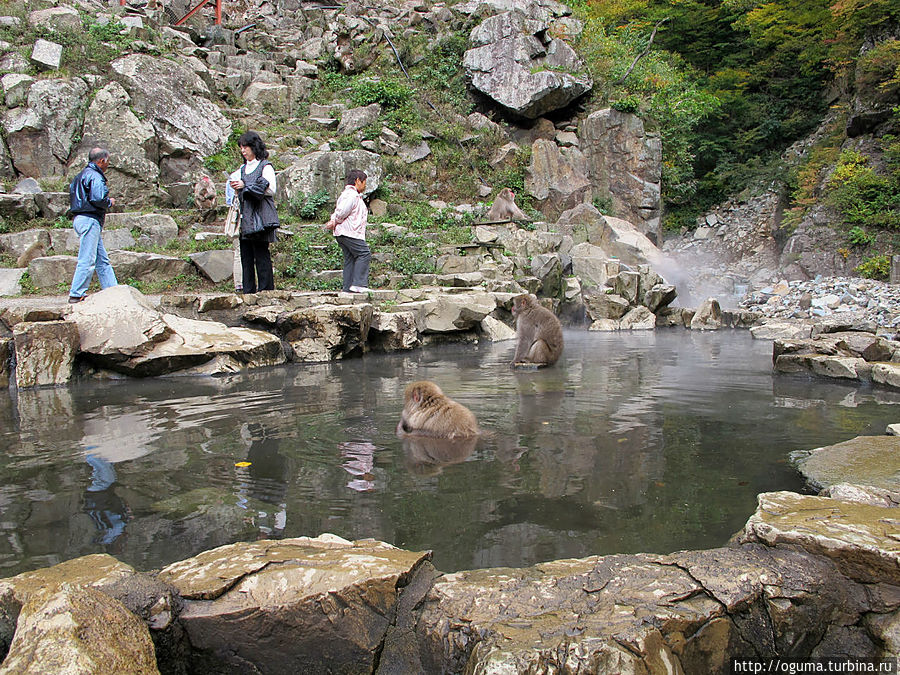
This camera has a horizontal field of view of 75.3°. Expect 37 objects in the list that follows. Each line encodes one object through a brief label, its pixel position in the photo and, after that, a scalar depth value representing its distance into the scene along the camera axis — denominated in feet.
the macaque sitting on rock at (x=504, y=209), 51.28
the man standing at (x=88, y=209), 24.31
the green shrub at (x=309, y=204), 46.04
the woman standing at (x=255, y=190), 27.58
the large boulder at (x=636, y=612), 5.44
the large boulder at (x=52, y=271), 31.01
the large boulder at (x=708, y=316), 45.81
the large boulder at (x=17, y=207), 36.76
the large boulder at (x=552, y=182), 62.39
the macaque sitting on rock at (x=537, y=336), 25.21
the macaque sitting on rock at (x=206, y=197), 42.16
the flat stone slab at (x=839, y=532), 6.70
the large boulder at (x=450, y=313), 34.60
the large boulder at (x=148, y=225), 37.70
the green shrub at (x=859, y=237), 54.81
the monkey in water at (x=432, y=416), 14.19
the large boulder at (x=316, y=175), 47.14
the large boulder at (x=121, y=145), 43.21
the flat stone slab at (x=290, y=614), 6.20
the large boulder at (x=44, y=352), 22.12
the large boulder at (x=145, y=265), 33.09
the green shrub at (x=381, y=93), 62.28
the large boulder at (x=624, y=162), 66.13
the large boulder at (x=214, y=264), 34.65
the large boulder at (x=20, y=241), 34.35
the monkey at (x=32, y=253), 33.35
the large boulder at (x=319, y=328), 29.07
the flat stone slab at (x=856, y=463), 10.25
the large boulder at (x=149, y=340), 23.66
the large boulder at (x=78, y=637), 4.97
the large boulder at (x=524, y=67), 64.44
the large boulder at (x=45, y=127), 41.73
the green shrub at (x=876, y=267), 50.78
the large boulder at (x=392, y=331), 31.48
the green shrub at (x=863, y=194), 54.75
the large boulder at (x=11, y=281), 30.54
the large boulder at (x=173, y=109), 47.57
